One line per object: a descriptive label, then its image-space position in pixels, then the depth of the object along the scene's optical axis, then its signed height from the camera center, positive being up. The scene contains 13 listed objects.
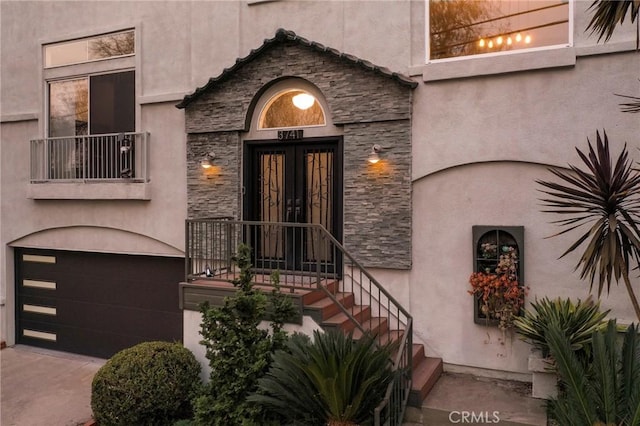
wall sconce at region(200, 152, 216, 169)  8.38 +0.86
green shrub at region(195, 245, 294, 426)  5.63 -1.70
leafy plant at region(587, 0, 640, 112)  4.57 +1.95
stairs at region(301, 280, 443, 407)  5.99 -1.56
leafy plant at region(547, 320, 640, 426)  4.27 -1.60
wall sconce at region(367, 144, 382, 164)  7.19 +0.84
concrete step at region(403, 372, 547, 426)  5.39 -2.31
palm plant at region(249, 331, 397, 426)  5.06 -1.85
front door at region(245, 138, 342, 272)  7.80 +0.25
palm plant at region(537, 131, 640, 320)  4.83 -0.02
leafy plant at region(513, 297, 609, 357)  5.30 -1.28
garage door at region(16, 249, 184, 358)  9.23 -1.87
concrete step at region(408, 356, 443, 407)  5.71 -2.13
